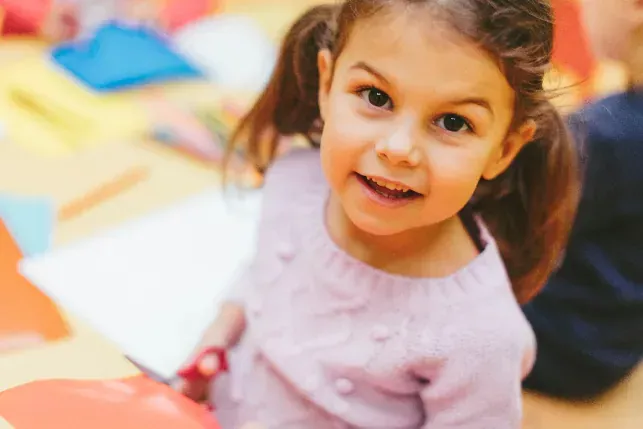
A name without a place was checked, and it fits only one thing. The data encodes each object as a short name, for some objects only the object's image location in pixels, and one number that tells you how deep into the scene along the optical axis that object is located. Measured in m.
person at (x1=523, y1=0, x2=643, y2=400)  0.80
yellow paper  1.03
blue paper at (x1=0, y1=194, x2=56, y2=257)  0.83
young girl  0.51
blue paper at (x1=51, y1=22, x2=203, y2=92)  1.16
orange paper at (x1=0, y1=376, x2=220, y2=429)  0.54
